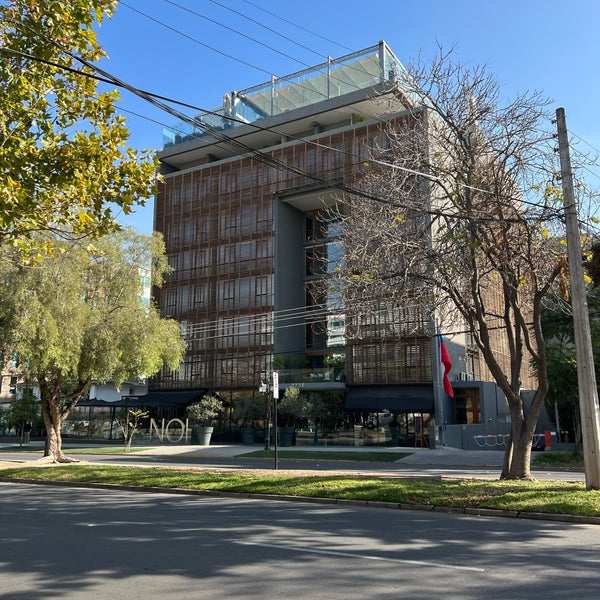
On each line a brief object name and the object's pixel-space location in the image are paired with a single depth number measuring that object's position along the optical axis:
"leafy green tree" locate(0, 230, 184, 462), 19.36
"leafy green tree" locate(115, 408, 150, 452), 40.53
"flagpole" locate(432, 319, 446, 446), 36.31
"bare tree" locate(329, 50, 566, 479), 13.58
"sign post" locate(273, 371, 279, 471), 18.22
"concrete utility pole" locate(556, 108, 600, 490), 11.55
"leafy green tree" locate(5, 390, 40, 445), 42.84
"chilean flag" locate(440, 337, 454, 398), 35.75
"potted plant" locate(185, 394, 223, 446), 38.22
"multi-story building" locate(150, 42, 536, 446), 39.75
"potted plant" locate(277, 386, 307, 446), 36.38
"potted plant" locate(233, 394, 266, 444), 39.72
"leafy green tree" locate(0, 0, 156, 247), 9.96
